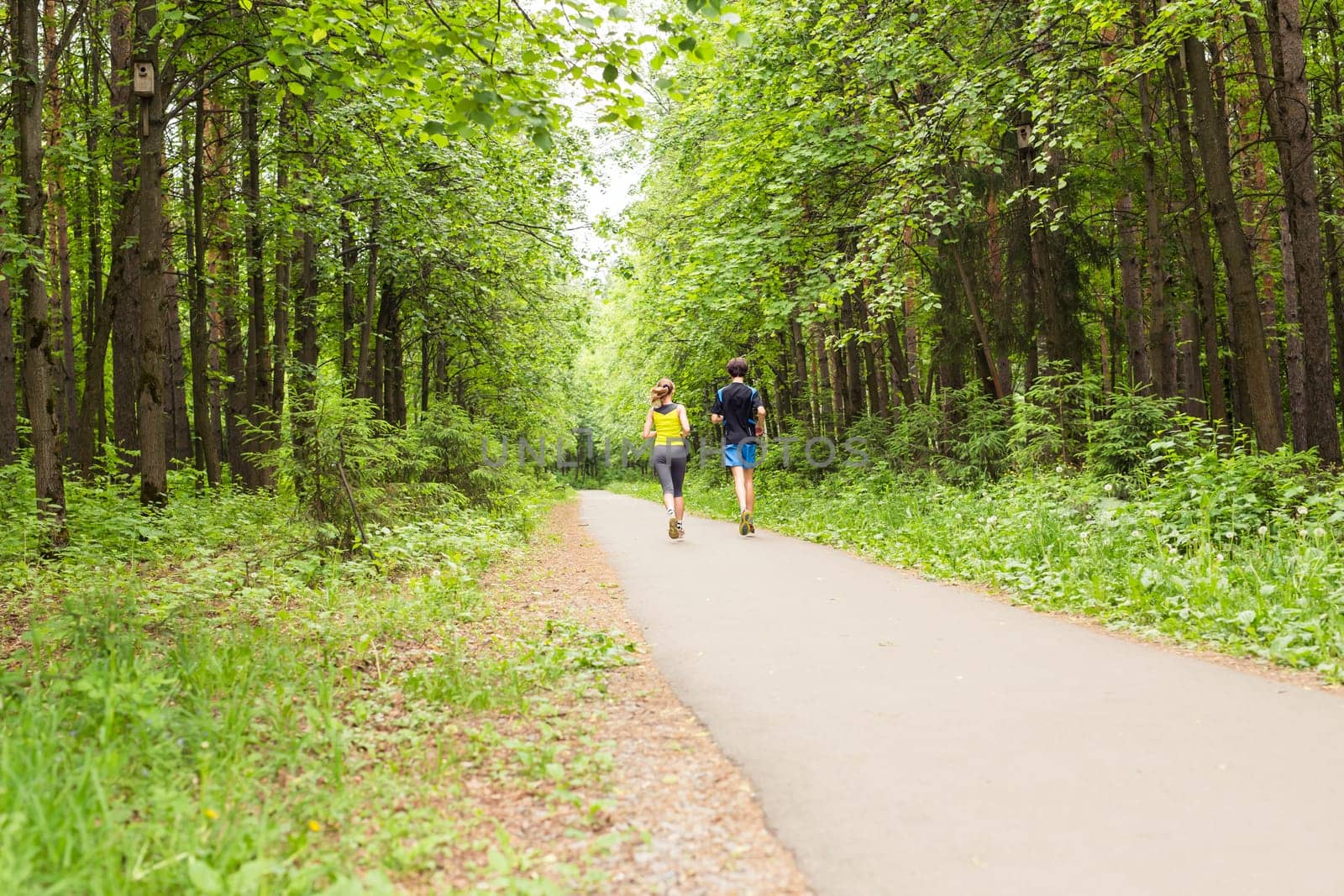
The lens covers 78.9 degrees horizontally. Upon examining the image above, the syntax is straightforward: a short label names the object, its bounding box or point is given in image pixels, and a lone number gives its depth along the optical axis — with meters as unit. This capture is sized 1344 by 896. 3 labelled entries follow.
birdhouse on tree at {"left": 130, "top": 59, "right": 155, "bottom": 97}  9.98
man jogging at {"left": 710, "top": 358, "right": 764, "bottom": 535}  11.73
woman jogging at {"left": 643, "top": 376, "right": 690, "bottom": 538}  11.48
